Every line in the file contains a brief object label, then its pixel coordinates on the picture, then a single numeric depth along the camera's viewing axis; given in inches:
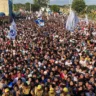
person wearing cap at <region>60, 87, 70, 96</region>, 457.4
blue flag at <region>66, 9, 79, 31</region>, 995.8
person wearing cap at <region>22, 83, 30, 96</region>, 485.4
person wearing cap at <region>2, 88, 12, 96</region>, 462.9
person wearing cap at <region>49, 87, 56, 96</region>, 469.7
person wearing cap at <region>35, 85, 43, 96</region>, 469.7
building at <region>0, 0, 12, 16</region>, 2647.6
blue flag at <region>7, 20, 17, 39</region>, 928.3
